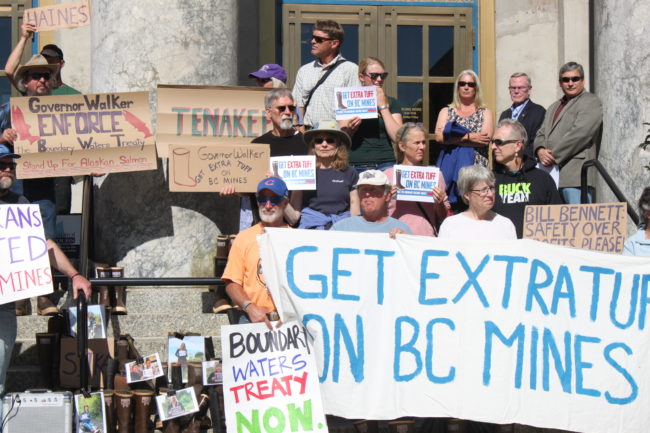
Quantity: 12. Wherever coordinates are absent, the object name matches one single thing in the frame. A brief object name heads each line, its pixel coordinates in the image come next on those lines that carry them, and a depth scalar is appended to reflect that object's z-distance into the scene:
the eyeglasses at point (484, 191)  7.50
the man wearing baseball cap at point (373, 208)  7.21
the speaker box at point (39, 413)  6.73
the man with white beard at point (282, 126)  8.41
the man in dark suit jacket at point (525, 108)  9.78
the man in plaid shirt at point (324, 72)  9.06
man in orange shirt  7.06
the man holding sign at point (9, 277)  6.70
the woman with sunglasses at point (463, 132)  8.91
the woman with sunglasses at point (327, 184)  8.00
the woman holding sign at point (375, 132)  8.83
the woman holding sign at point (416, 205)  8.05
